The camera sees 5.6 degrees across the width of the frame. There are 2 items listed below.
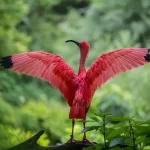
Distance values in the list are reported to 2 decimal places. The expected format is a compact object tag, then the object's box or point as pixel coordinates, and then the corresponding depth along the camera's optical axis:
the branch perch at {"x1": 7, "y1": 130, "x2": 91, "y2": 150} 9.62
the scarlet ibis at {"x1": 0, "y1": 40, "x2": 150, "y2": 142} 9.84
